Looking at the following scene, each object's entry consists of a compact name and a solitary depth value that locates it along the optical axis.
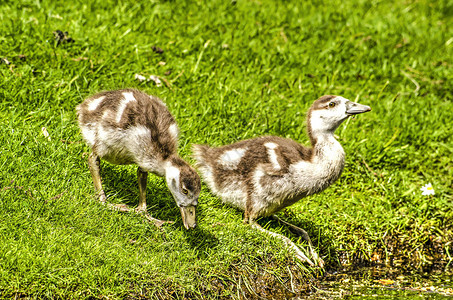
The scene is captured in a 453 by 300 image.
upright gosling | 11.33
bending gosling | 9.88
